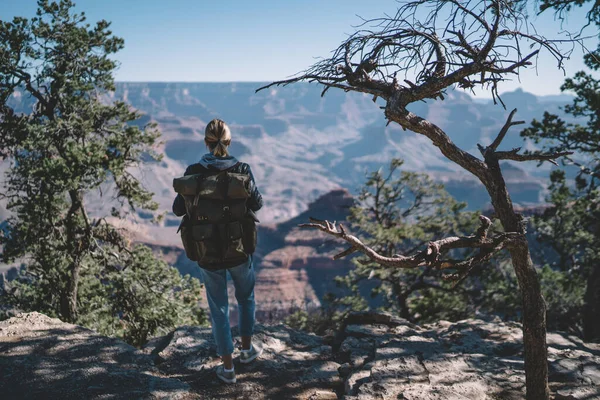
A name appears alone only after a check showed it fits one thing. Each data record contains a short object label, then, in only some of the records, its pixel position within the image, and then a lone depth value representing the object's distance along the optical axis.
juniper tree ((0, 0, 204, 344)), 7.91
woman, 3.40
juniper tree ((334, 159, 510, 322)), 11.92
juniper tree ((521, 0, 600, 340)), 7.71
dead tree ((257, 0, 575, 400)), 2.99
